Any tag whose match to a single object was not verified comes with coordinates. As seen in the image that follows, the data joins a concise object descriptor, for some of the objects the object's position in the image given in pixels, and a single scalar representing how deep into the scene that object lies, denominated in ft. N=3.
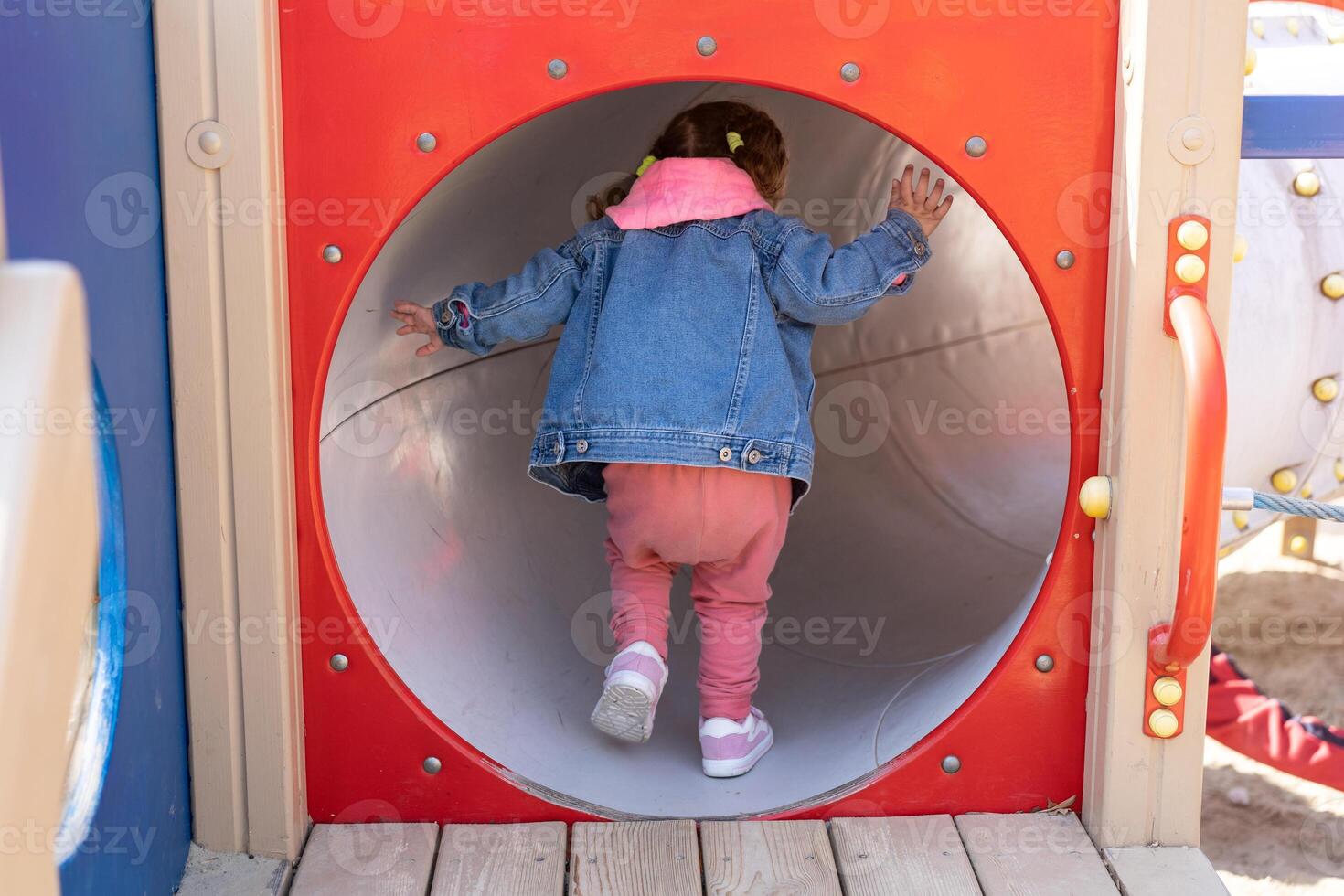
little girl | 6.95
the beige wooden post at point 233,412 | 5.94
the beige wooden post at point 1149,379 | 6.09
